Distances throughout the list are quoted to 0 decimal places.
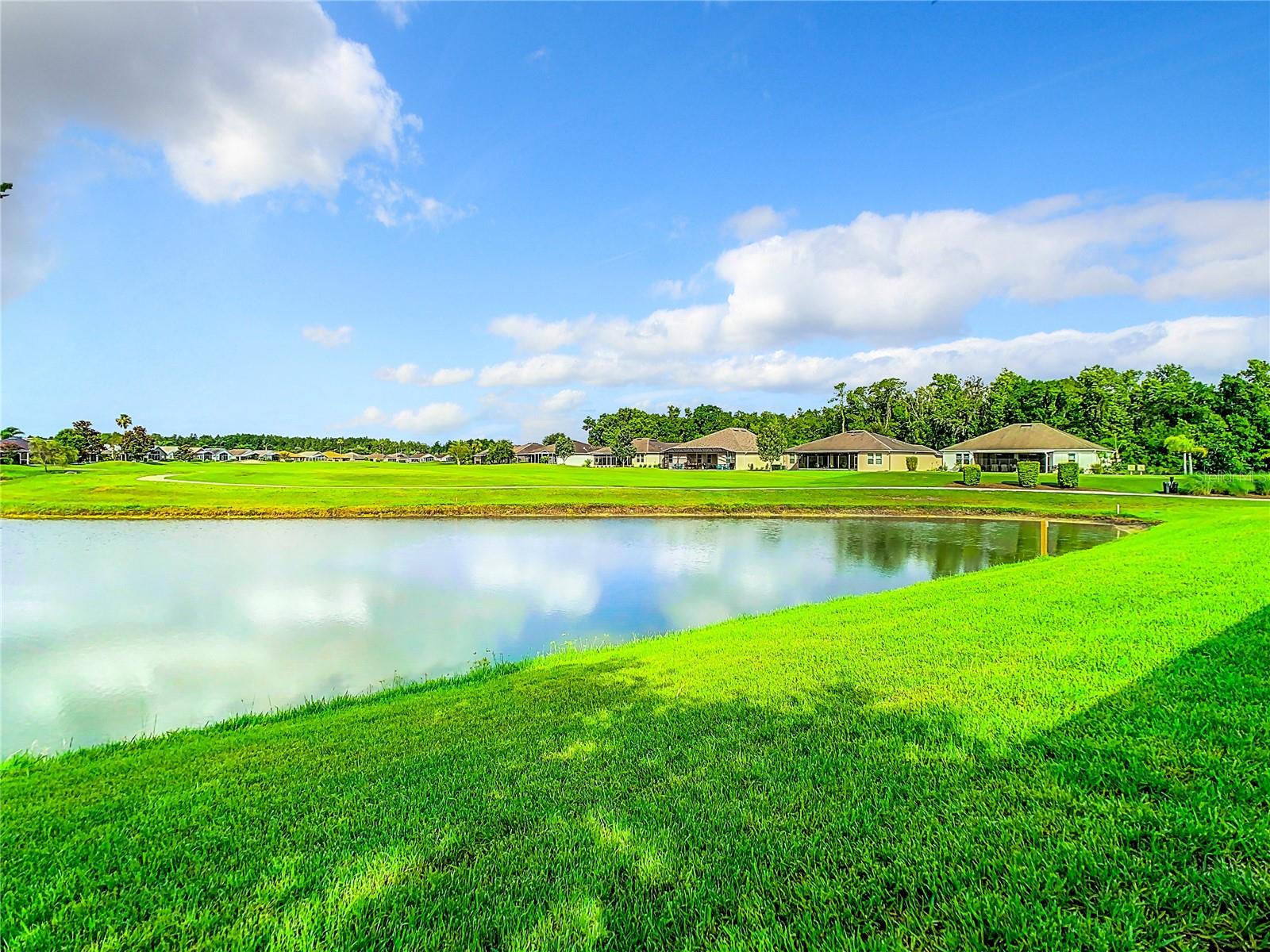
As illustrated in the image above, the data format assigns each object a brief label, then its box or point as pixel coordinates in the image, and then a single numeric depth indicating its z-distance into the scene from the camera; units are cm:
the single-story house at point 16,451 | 7000
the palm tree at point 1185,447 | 4584
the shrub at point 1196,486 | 3198
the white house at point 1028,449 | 5609
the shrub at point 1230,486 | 3094
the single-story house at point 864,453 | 6512
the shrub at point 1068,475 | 3931
